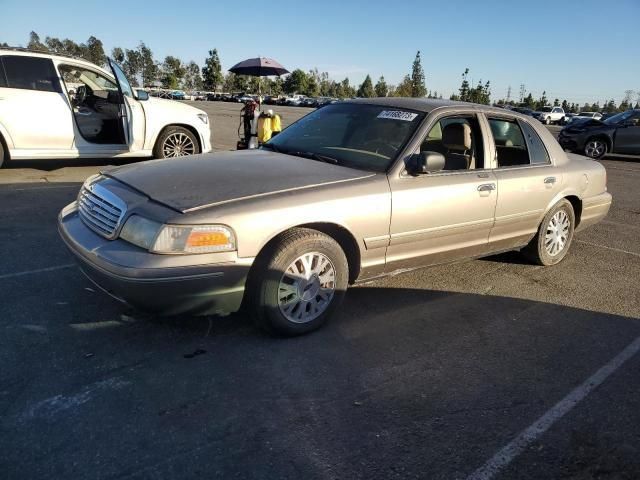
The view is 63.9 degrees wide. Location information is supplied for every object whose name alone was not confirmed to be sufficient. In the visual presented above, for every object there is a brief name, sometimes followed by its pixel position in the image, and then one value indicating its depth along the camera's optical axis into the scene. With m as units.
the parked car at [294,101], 69.37
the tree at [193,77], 101.38
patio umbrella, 13.42
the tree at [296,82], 98.31
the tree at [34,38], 83.44
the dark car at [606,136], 15.38
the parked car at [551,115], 47.56
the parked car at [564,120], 49.26
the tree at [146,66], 88.44
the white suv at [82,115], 7.60
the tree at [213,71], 89.25
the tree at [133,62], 85.50
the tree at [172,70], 88.16
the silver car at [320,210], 2.89
